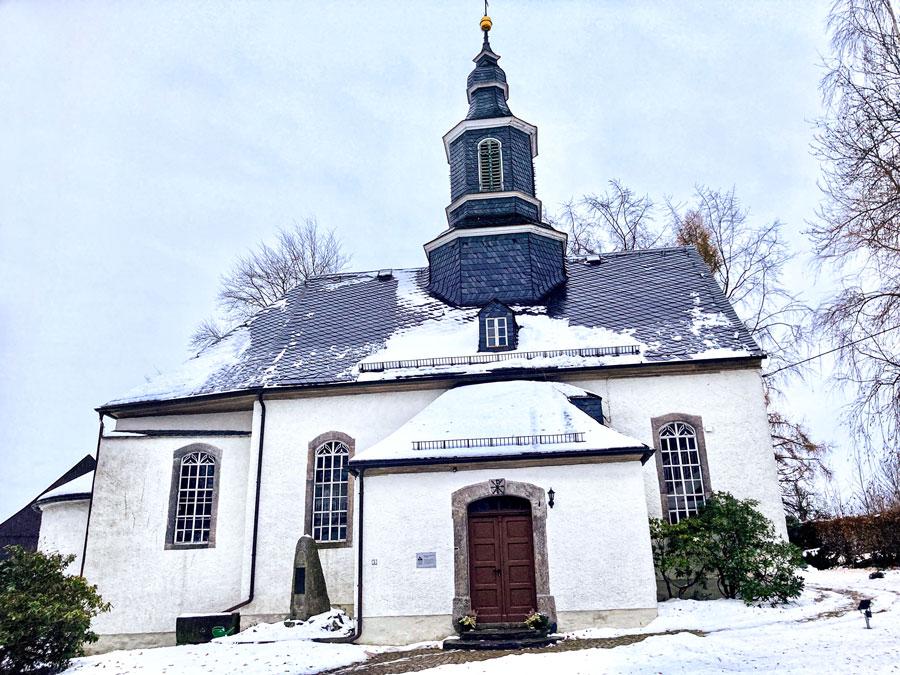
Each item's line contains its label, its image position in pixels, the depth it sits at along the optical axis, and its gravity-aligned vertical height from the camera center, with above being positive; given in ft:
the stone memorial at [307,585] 49.78 +0.06
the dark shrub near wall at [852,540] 64.80 +2.69
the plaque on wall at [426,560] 45.88 +1.33
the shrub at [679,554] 48.21 +1.33
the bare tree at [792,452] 83.30 +12.72
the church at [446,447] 45.70 +9.09
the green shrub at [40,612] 39.99 -0.97
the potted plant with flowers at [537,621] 42.78 -2.27
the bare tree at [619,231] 108.58 +48.32
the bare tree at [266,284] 110.01 +42.44
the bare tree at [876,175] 39.78 +20.15
